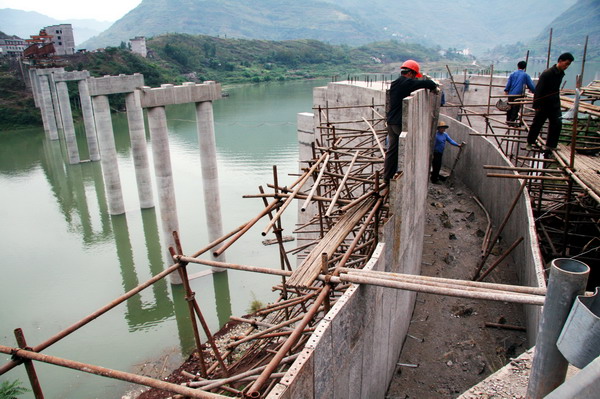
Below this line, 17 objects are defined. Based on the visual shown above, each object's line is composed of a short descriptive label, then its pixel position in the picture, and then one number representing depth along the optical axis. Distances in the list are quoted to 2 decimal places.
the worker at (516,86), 11.92
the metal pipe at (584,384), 1.70
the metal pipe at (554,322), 2.30
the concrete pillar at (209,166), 16.81
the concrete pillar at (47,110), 37.91
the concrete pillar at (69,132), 32.53
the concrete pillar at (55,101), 38.77
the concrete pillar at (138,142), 22.15
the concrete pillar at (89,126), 32.66
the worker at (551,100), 8.54
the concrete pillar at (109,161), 21.91
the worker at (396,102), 7.24
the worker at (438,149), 13.26
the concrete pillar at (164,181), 16.23
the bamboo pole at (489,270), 7.11
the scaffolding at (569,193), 6.88
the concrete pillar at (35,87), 44.50
